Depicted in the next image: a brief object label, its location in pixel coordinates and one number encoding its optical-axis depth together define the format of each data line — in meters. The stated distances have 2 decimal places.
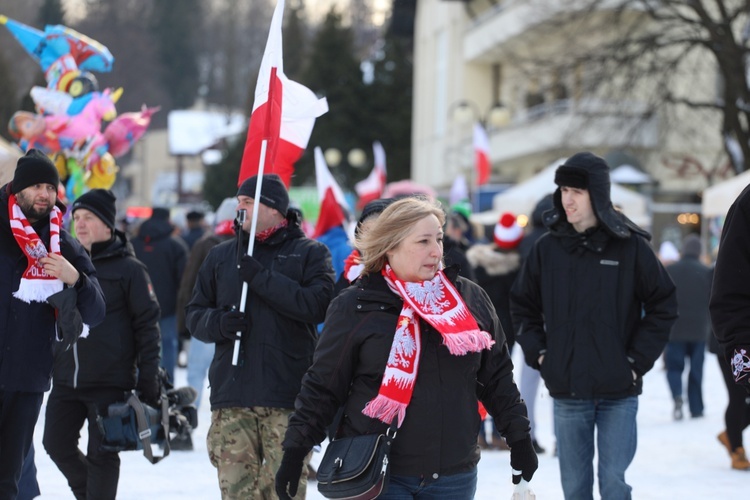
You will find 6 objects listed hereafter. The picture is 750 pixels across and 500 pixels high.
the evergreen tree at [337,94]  49.78
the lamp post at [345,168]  49.41
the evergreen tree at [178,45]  96.56
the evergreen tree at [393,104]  52.09
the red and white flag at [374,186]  24.37
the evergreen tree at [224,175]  57.22
